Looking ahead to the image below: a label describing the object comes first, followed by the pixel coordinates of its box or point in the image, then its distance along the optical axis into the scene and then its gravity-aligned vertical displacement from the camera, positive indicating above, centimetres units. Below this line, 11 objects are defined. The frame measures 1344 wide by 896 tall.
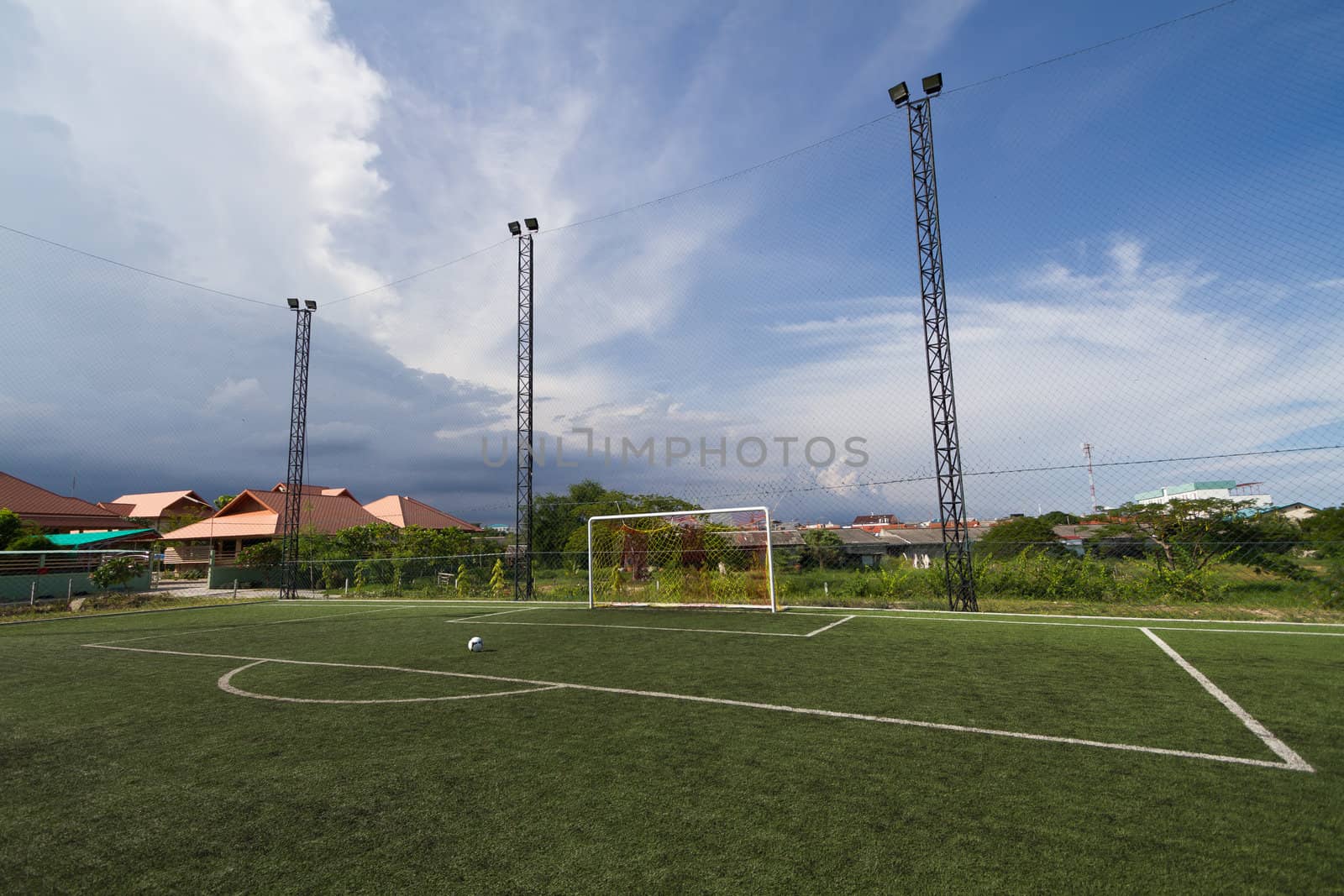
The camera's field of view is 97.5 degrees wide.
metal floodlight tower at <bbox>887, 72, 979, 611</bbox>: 1103 +253
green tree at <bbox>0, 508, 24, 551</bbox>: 2188 +64
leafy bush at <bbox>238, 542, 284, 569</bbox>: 2772 -82
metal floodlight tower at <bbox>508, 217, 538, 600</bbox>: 1600 +44
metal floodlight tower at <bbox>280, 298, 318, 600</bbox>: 1958 +261
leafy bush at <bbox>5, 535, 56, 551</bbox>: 2134 +0
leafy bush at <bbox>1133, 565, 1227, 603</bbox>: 1053 -124
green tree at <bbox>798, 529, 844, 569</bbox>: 1890 -101
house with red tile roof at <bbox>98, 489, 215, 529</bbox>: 4709 +279
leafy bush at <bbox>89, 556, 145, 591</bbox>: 1795 -98
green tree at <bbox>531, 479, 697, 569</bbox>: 3453 +114
